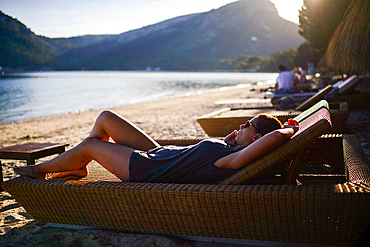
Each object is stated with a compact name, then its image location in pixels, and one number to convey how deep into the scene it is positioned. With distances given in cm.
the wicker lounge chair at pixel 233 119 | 418
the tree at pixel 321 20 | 1312
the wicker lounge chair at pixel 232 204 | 146
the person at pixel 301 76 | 1454
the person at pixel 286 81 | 851
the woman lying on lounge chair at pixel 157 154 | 188
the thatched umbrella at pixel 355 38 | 337
